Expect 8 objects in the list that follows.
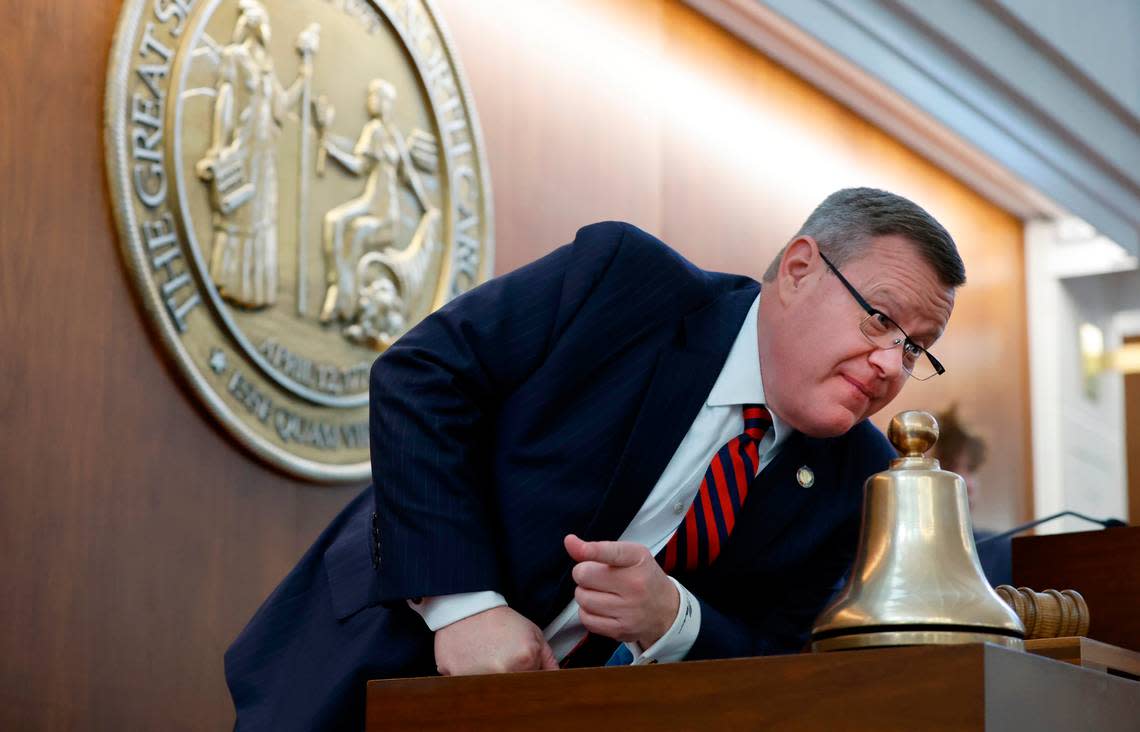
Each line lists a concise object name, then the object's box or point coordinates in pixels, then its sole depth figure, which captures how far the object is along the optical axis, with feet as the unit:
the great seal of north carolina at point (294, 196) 12.94
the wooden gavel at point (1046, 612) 9.86
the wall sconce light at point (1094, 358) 28.23
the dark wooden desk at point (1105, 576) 11.29
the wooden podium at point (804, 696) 8.50
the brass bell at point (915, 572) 8.92
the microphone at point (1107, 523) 11.82
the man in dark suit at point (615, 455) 9.98
